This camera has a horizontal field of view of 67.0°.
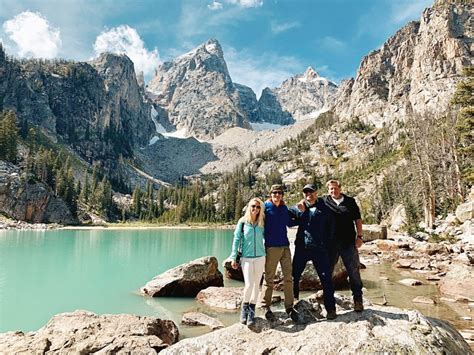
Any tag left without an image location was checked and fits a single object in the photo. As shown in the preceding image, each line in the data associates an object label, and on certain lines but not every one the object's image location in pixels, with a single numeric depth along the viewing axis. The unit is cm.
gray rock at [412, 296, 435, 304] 1408
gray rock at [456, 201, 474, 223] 3234
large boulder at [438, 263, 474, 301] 1478
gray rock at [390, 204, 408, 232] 5213
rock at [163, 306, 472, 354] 612
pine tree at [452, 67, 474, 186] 2319
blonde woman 771
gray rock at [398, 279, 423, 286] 1795
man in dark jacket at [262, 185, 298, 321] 801
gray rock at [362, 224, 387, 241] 4112
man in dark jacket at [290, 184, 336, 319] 751
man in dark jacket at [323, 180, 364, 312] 783
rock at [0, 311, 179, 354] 790
